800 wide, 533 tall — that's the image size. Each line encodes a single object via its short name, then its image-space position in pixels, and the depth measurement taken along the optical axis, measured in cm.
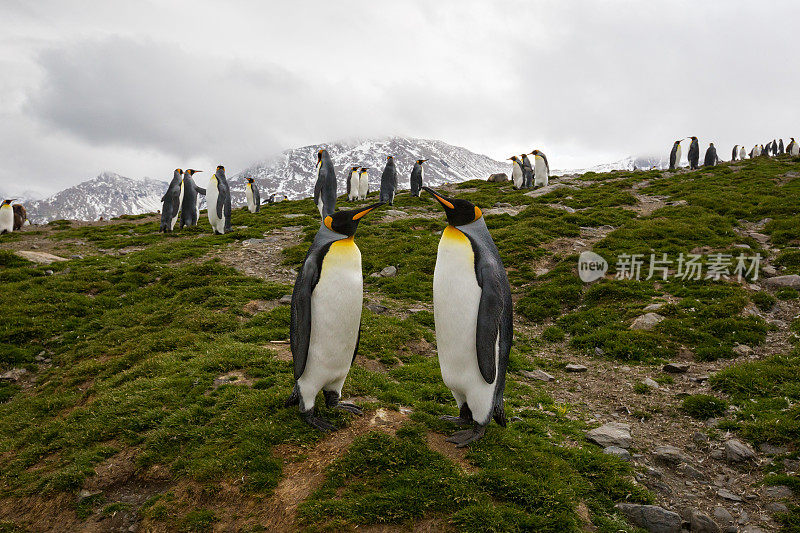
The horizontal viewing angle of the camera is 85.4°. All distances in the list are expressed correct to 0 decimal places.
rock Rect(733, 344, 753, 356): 780
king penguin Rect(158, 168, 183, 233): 1922
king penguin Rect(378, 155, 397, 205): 2489
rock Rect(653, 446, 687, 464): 527
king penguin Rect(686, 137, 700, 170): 3225
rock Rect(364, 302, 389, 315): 981
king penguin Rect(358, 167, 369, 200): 2917
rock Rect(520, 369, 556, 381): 759
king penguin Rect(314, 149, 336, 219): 1752
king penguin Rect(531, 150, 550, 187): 2862
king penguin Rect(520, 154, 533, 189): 2864
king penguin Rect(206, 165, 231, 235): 1780
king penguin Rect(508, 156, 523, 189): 2860
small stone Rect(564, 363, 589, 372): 785
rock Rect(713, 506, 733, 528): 435
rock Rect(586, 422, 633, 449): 550
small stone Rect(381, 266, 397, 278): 1255
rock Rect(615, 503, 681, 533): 415
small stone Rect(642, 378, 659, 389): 707
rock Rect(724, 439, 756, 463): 520
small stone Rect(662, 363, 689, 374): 742
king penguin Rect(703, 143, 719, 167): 3378
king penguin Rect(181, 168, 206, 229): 1969
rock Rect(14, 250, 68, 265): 1350
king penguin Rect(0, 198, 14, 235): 2011
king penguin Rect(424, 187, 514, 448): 414
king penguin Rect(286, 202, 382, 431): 444
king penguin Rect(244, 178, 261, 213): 2666
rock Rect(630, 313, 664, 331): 888
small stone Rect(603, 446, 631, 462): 521
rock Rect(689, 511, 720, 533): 420
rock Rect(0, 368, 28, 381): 768
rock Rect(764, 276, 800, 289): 993
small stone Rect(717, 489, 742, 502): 467
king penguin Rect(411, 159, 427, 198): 2781
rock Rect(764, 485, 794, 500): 459
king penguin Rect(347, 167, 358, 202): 2914
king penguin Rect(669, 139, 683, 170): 3512
